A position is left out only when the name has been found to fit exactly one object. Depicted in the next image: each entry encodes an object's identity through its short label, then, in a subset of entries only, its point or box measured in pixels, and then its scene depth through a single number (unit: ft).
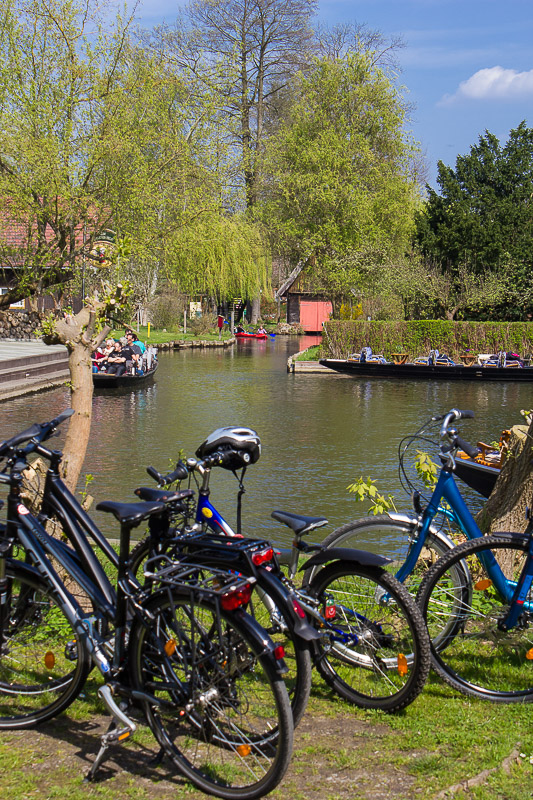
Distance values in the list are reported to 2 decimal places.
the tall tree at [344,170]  143.02
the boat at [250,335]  190.29
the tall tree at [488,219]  123.54
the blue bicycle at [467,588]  12.51
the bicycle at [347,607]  11.39
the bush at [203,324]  173.47
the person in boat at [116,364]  81.30
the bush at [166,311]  172.24
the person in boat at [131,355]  82.12
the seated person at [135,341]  82.46
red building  219.61
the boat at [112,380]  78.54
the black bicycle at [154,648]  9.66
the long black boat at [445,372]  102.53
